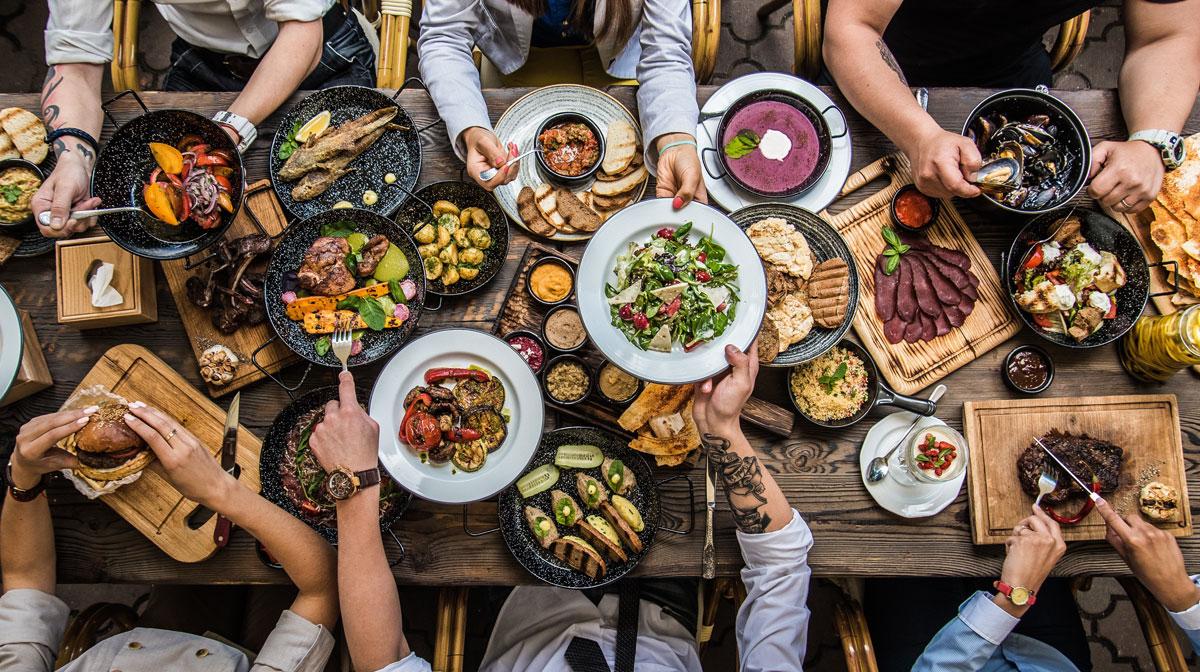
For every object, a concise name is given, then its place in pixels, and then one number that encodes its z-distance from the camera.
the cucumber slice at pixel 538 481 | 2.30
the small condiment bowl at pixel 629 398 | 2.33
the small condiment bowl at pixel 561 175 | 2.38
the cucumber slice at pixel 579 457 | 2.33
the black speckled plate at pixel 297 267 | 2.19
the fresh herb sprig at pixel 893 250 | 2.40
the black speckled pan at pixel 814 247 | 2.27
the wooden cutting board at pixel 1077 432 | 2.34
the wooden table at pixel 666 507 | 2.27
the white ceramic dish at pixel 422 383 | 2.16
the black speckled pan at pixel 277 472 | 2.22
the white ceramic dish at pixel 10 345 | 2.12
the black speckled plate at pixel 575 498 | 2.26
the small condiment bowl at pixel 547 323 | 2.33
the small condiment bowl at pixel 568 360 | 2.33
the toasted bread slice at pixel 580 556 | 2.26
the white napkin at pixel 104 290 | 2.23
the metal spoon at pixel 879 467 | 2.31
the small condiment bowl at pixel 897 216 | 2.44
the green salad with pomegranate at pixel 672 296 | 2.07
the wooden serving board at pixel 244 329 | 2.31
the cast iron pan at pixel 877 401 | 2.29
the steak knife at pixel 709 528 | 2.26
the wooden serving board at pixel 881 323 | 2.38
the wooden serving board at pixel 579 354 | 2.32
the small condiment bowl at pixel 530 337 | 2.36
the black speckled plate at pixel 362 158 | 2.39
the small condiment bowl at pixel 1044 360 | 2.37
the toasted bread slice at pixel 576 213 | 2.40
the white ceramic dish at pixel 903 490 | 2.30
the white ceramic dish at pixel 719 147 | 2.44
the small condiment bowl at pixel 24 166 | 2.30
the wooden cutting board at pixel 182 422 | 2.22
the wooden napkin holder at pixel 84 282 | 2.25
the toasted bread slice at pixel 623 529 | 2.24
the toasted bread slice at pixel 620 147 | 2.44
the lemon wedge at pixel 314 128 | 2.41
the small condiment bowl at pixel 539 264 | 2.36
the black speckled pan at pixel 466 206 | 2.34
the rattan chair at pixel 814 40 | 2.76
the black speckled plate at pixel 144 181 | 2.16
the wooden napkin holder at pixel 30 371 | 2.24
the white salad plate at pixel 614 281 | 2.07
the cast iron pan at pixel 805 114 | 2.39
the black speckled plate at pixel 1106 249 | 2.33
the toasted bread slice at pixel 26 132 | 2.34
